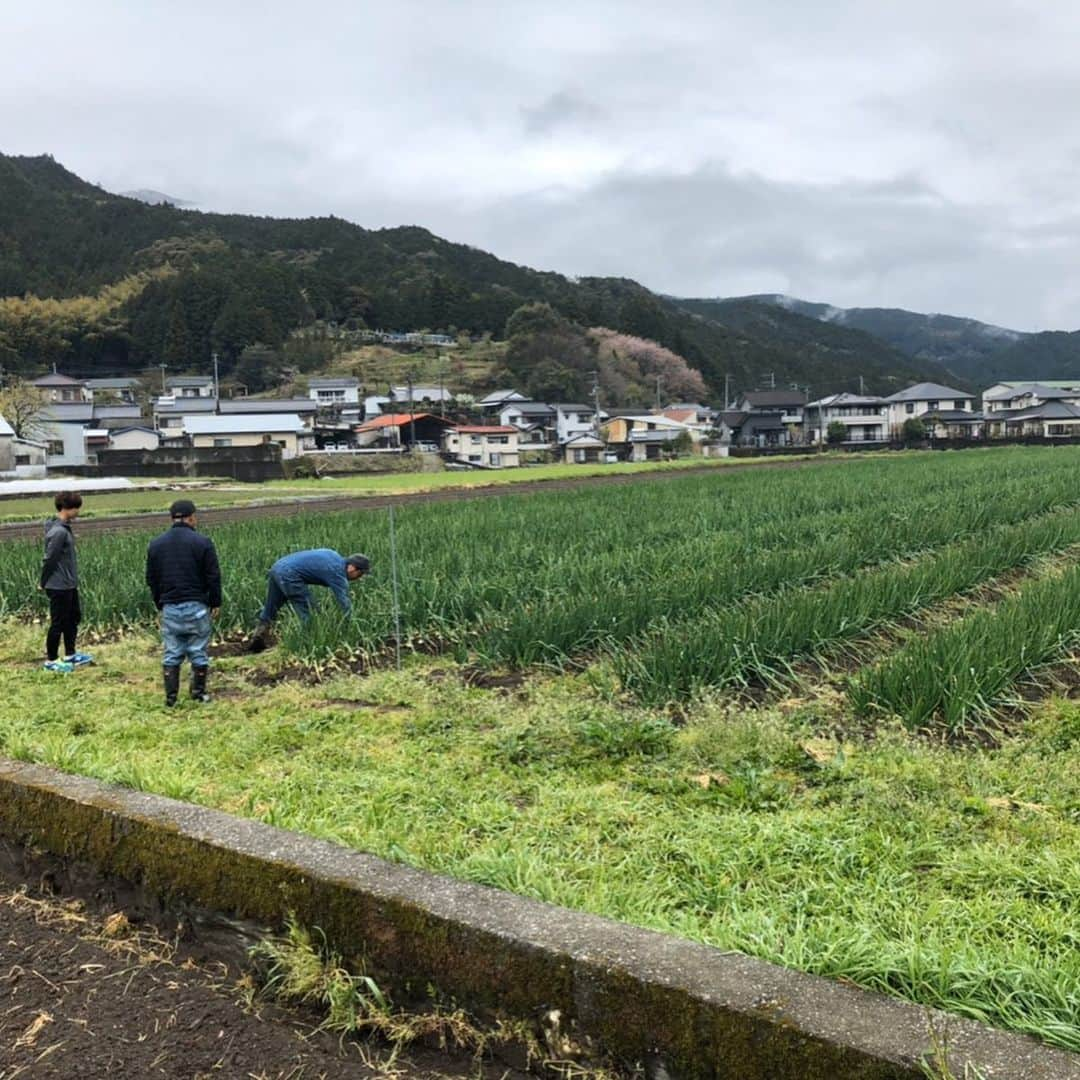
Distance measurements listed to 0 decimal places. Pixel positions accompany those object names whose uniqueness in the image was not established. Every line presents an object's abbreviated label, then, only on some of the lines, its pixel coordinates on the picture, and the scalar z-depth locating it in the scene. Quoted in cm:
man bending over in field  739
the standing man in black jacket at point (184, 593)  571
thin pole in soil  641
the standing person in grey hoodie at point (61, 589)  675
